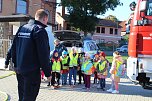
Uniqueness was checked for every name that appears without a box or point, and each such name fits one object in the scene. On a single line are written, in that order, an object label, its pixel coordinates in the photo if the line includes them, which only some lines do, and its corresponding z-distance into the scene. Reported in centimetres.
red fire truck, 696
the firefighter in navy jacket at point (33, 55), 417
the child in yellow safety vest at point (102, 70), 915
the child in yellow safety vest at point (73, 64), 979
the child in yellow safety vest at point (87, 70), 933
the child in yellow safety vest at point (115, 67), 864
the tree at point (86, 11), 3455
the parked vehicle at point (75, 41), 1326
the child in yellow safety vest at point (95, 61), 944
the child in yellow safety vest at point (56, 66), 941
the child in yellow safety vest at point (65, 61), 968
